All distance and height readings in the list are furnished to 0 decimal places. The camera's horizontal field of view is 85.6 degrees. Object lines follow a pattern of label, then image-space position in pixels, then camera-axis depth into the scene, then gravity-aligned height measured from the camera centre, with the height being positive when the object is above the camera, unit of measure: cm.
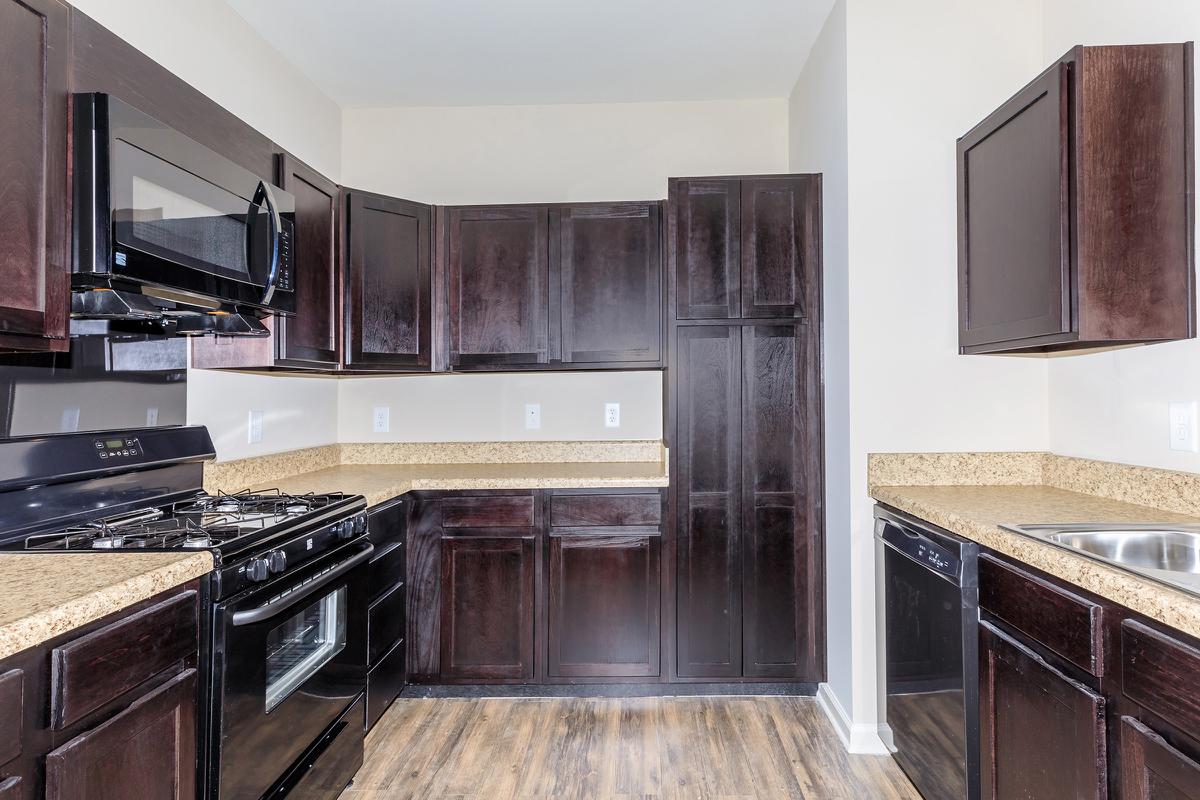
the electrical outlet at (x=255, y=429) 244 -8
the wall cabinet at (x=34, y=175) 114 +43
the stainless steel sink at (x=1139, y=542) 148 -32
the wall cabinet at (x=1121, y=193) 156 +52
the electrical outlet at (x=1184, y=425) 163 -5
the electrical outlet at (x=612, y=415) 310 -4
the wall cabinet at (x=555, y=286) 274 +52
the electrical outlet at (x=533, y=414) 312 -3
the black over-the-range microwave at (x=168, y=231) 126 +40
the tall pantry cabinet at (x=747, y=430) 254 -9
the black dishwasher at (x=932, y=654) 161 -69
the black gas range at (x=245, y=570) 139 -40
